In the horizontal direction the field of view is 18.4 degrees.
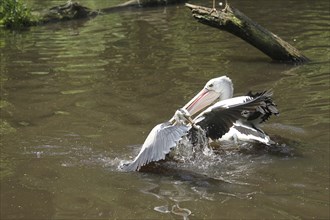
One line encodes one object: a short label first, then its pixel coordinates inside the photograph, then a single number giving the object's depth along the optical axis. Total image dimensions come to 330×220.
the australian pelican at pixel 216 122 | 8.29
